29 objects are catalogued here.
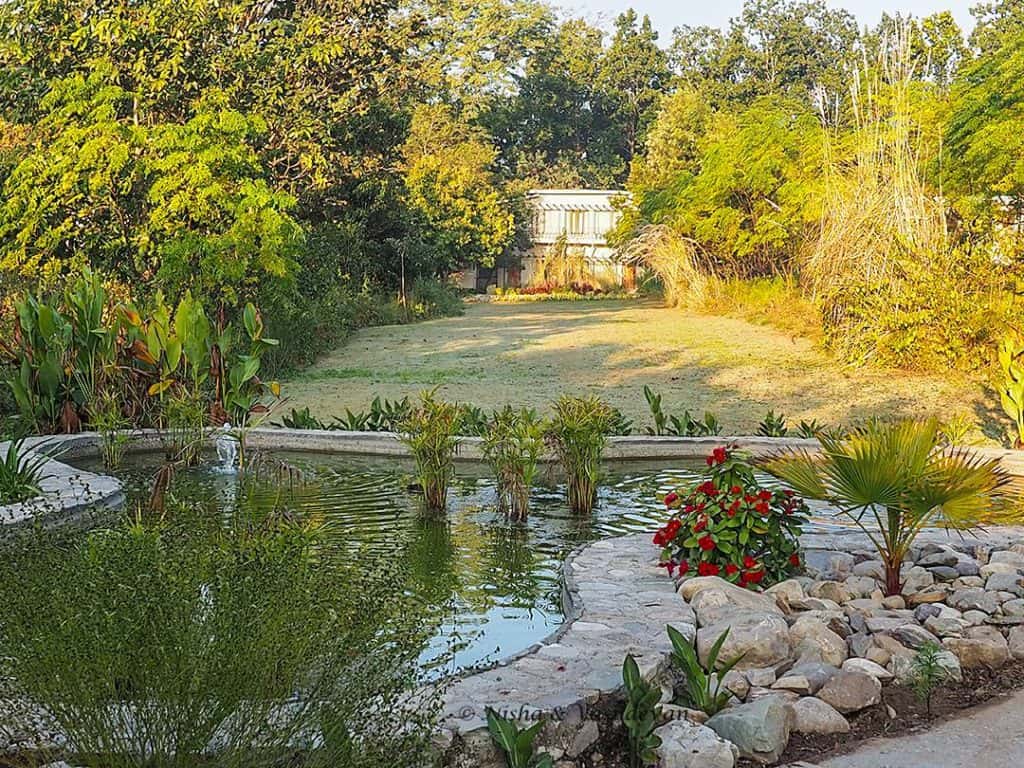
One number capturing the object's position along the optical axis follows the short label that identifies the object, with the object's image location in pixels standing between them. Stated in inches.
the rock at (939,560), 213.9
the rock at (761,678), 158.1
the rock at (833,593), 197.6
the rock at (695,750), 133.4
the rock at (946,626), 179.6
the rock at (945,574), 207.9
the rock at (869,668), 163.0
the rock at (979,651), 171.8
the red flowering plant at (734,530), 201.6
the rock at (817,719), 147.8
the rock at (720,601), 178.2
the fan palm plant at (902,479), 183.2
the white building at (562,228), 1612.9
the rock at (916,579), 202.2
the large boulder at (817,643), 166.6
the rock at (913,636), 173.3
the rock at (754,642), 163.5
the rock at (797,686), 156.6
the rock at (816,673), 156.8
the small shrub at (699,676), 150.6
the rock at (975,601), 190.7
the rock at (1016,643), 175.6
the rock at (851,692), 152.9
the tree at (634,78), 2021.4
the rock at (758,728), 138.9
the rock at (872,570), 207.9
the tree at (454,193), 1249.4
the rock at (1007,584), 198.1
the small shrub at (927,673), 155.9
